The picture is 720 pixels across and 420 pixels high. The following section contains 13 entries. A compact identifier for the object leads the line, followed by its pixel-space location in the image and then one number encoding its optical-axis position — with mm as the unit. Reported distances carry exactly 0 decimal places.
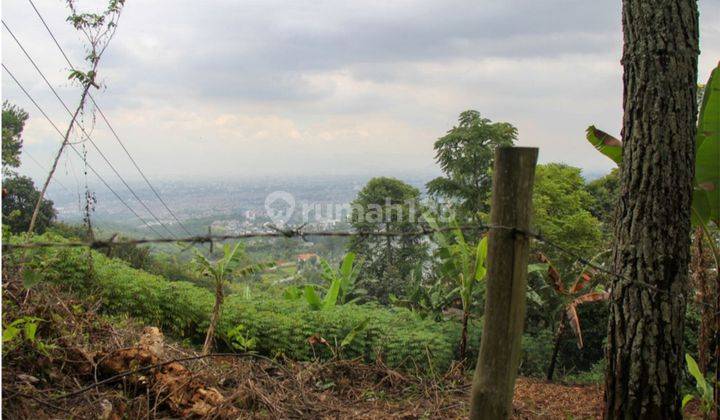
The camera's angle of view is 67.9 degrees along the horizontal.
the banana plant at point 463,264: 6117
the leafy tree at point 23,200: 11820
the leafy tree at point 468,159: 15711
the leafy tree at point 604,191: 14591
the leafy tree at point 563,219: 10336
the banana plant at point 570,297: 5228
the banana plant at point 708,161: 3393
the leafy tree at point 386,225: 15068
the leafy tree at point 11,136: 10000
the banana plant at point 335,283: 8227
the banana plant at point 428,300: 8469
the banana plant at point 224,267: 5602
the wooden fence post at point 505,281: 1834
